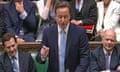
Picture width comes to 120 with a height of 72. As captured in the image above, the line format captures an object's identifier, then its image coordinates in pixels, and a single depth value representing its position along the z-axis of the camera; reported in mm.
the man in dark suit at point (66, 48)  7097
